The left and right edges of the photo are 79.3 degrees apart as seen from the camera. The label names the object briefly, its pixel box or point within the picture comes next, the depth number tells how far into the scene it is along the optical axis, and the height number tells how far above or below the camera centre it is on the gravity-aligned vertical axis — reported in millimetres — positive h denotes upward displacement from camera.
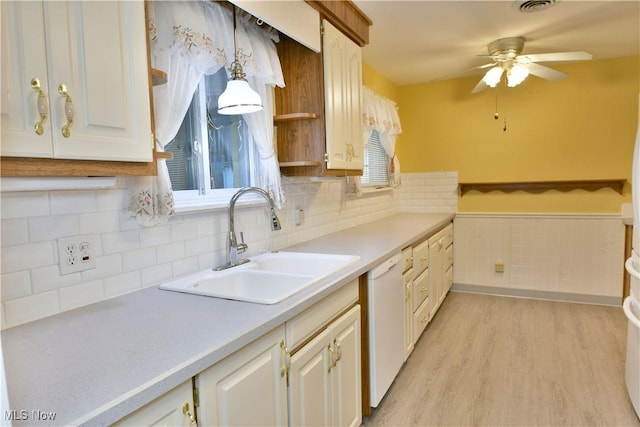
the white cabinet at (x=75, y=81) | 848 +270
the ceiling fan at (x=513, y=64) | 3023 +907
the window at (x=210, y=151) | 1813 +183
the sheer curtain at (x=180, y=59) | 1408 +548
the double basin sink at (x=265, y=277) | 1447 -395
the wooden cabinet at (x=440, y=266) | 3223 -792
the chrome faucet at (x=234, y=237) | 1786 -238
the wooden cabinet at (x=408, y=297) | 2473 -762
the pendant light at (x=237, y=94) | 1582 +380
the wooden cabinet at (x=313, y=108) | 2234 +449
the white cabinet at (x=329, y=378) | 1373 -773
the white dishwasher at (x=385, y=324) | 1968 -784
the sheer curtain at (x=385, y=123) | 3434 +564
